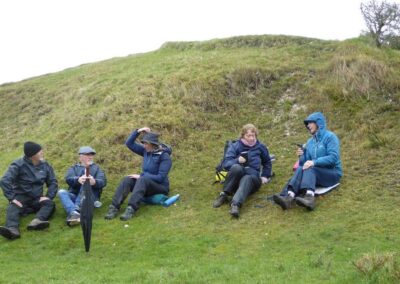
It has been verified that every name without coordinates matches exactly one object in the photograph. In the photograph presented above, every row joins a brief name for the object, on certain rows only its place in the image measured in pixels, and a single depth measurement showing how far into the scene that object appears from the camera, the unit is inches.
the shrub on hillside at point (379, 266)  269.9
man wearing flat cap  467.8
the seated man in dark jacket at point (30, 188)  451.2
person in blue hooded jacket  428.8
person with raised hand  472.1
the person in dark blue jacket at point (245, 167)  456.8
